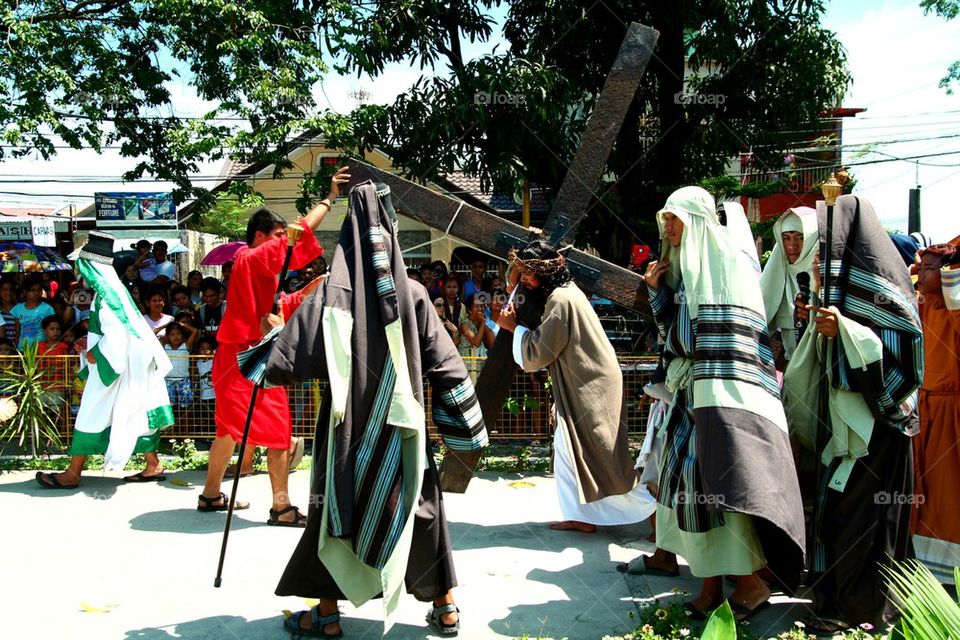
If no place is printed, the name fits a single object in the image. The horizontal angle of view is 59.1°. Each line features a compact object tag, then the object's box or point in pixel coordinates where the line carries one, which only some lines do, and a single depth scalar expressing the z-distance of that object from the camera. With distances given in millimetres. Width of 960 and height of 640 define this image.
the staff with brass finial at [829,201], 3957
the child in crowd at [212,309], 9391
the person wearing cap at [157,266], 11281
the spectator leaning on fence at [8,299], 9828
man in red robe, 5785
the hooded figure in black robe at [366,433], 3820
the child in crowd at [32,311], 9562
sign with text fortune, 15258
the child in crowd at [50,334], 8795
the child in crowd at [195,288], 10551
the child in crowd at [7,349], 8500
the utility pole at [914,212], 20077
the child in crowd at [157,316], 8492
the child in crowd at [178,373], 8297
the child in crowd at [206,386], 8219
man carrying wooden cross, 5484
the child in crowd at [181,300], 9617
